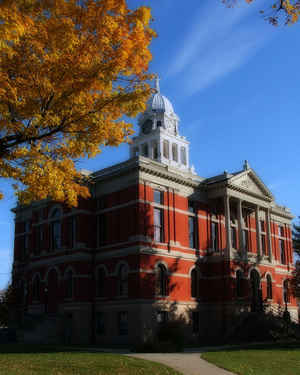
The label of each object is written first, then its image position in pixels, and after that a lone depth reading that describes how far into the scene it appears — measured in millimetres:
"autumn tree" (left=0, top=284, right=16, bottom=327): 42062
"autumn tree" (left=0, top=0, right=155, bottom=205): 13492
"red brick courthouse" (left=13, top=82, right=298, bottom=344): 35406
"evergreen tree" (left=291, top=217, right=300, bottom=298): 41625
